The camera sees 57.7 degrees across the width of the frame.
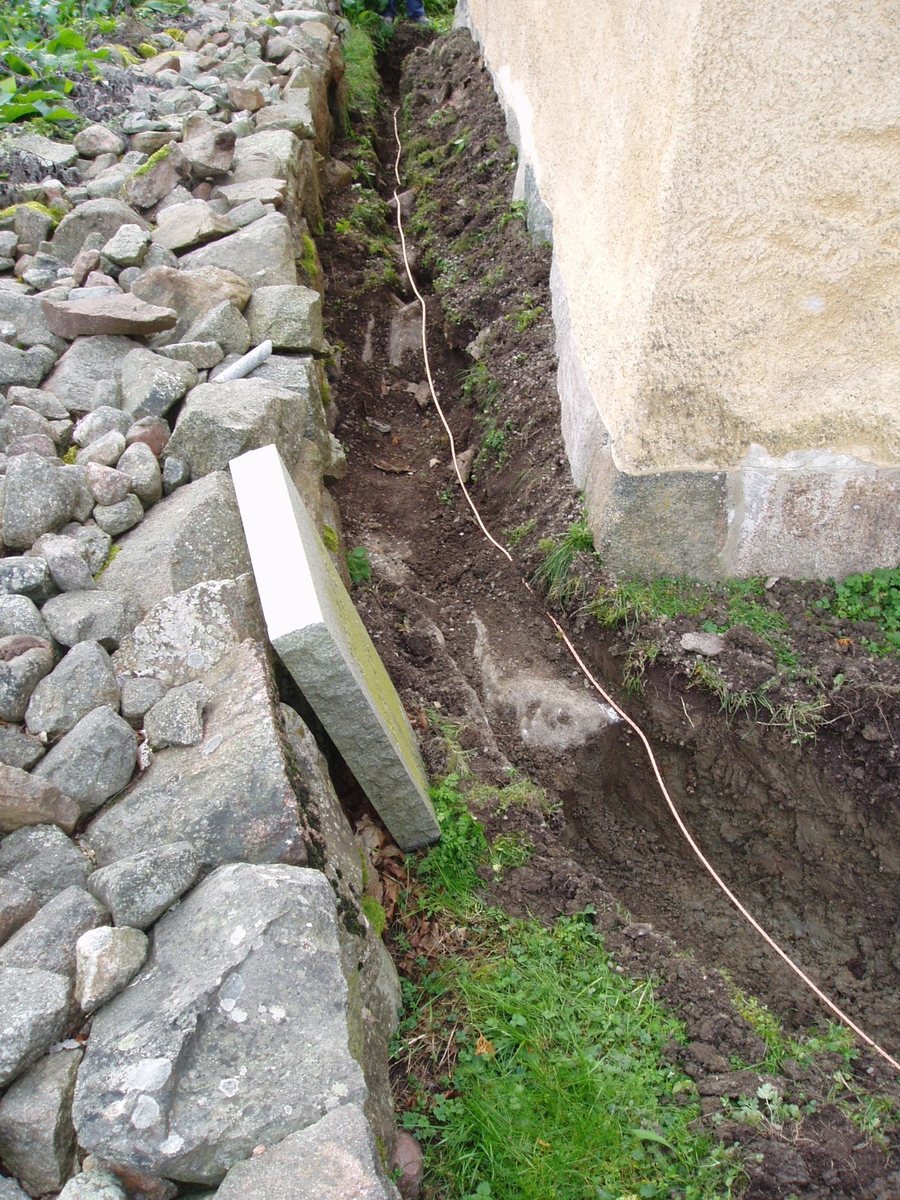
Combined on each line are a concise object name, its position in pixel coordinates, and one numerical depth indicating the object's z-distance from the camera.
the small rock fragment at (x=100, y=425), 2.97
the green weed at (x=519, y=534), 4.00
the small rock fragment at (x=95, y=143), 5.11
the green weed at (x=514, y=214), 5.46
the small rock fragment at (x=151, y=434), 2.95
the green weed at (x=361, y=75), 8.16
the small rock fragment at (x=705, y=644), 3.31
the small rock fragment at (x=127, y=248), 3.94
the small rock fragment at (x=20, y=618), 2.30
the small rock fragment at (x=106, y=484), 2.74
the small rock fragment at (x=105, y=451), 2.86
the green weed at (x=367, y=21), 9.70
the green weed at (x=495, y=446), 4.43
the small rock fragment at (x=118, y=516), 2.71
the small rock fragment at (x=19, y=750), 2.07
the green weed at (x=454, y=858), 2.68
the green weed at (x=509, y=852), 2.78
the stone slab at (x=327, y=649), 2.16
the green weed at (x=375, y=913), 2.42
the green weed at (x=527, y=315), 4.77
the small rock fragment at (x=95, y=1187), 1.48
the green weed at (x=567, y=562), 3.65
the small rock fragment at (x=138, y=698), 2.25
